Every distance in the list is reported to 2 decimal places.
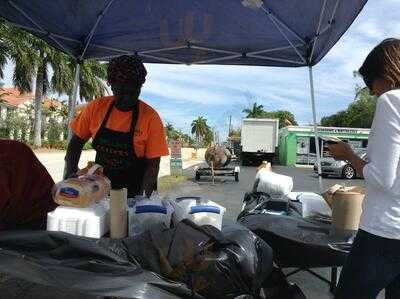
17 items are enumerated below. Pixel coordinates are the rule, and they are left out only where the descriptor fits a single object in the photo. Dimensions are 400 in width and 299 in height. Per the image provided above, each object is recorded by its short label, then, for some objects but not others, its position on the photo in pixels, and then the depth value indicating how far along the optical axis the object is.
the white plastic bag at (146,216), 2.41
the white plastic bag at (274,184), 4.34
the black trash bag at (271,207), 3.58
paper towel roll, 2.35
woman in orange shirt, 3.35
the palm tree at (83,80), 38.62
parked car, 24.95
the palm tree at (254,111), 88.62
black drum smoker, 20.19
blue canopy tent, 4.40
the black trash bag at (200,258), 2.02
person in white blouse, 2.00
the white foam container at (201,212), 2.44
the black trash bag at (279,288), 2.71
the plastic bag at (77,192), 2.36
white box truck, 35.62
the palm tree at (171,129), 81.28
